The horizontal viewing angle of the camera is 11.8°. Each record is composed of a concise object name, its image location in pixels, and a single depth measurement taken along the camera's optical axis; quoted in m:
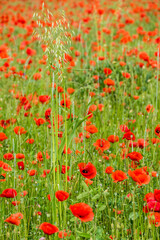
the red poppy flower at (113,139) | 2.86
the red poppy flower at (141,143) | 2.83
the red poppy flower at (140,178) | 2.47
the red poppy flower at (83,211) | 2.36
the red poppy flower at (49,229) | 2.32
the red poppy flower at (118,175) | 2.52
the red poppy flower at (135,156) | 2.62
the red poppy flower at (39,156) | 2.86
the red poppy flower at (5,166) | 2.67
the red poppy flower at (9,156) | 2.78
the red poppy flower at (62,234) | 2.40
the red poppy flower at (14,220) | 2.38
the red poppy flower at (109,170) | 2.67
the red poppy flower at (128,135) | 2.73
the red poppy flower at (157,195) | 2.41
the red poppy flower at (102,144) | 2.80
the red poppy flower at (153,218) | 2.41
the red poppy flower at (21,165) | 2.73
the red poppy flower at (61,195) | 2.41
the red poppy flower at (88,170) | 2.54
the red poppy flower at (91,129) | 2.86
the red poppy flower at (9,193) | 2.51
